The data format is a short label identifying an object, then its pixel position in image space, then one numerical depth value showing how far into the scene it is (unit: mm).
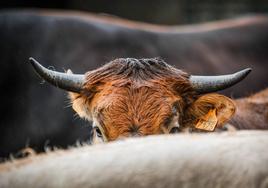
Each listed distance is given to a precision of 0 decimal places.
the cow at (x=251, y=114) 10039
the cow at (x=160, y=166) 4270
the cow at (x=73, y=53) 15977
